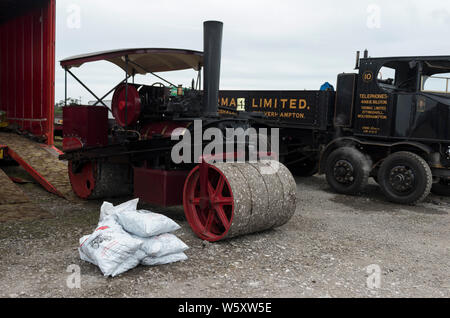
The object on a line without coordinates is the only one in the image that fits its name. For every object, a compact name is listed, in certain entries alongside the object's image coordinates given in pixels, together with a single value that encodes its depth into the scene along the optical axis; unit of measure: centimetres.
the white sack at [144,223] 362
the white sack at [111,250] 332
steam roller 427
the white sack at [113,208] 399
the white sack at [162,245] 354
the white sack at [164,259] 357
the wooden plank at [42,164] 680
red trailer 739
